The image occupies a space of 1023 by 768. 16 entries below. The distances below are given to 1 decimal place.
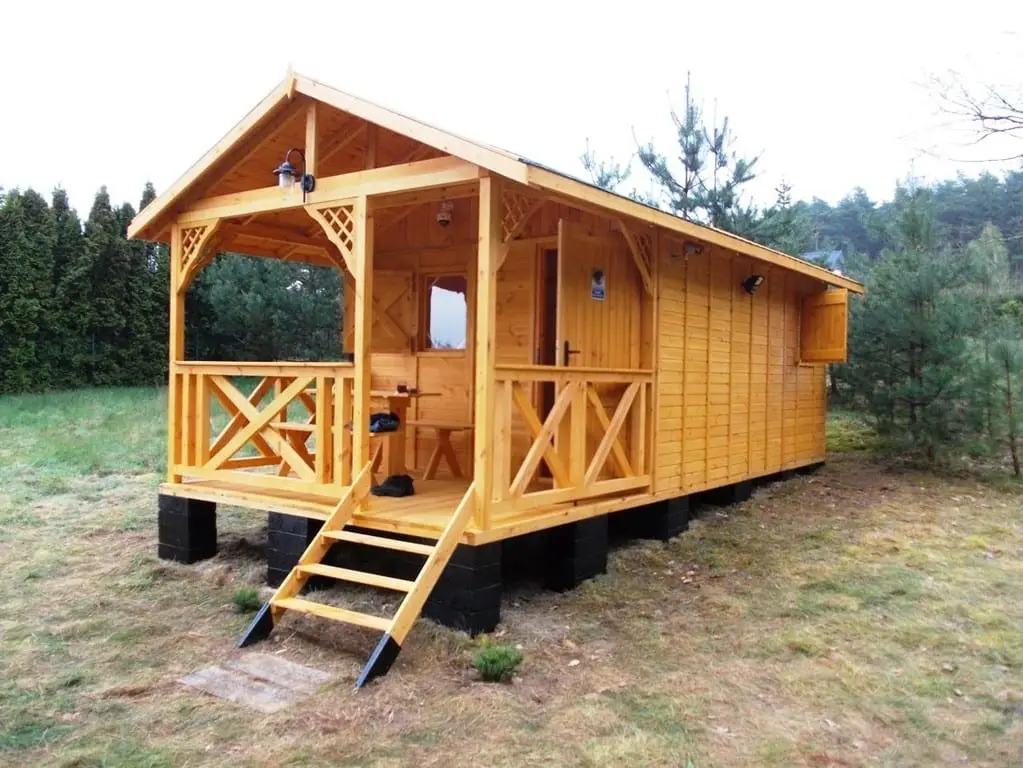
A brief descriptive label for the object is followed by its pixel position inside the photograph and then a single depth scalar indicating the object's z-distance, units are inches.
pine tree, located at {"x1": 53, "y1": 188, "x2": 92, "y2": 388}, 606.9
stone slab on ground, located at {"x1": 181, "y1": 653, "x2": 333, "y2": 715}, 140.8
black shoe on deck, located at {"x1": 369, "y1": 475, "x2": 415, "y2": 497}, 216.2
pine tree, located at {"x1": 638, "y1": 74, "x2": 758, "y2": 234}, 501.7
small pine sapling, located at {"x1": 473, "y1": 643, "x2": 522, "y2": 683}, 149.3
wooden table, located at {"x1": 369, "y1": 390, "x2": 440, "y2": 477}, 233.0
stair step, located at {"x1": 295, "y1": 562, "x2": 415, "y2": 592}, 160.1
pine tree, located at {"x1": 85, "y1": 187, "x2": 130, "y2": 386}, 625.6
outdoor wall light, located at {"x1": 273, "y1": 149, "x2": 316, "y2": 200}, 202.7
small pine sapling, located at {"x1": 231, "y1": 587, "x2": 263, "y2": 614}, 188.4
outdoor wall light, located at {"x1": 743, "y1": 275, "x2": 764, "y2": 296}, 299.3
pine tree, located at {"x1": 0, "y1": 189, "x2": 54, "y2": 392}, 565.3
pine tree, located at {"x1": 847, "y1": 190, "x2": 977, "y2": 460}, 374.0
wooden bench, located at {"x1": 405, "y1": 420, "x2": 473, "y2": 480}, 246.2
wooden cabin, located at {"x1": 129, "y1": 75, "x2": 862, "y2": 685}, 177.0
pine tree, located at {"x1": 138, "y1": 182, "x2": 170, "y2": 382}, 663.8
